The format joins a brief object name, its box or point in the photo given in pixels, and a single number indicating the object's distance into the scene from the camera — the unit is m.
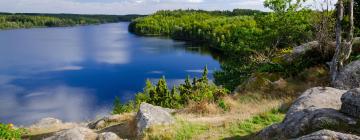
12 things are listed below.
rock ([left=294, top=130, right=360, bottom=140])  7.73
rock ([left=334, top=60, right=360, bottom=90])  17.44
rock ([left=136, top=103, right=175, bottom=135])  14.73
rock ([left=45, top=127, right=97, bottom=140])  14.10
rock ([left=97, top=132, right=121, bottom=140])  13.89
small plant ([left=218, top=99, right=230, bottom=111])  17.64
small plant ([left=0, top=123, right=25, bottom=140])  16.14
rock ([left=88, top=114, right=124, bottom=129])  19.94
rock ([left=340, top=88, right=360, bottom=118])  10.04
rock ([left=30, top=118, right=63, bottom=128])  26.00
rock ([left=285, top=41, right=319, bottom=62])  24.19
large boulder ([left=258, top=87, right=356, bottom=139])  10.12
